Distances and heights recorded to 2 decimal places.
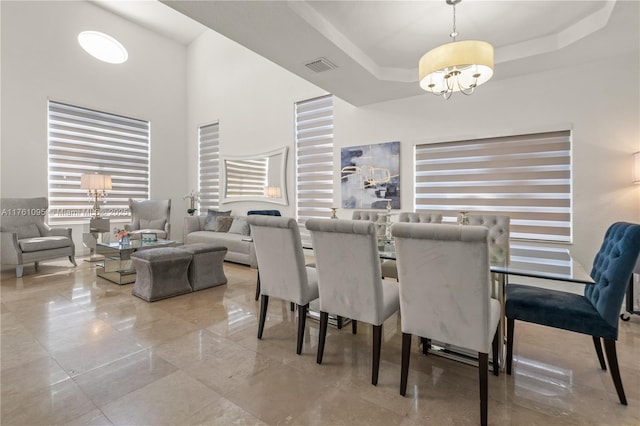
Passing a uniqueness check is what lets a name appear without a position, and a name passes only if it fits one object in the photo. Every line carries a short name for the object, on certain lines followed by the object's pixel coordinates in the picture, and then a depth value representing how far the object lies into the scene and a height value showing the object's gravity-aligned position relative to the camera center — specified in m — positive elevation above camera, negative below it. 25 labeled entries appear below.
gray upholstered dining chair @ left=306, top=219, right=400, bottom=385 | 1.71 -0.41
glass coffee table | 3.82 -0.69
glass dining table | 1.67 -0.35
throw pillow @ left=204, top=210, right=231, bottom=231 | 5.80 -0.18
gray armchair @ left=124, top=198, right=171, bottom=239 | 5.69 -0.14
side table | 5.23 -0.43
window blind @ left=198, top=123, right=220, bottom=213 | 6.81 +1.03
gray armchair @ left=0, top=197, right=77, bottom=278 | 3.93 -0.38
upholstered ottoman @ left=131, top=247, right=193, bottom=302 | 3.11 -0.68
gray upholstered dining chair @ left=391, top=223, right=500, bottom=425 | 1.39 -0.38
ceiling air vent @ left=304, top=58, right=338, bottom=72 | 3.15 +1.58
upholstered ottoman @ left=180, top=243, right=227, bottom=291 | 3.48 -0.68
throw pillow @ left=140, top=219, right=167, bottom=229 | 5.77 -0.28
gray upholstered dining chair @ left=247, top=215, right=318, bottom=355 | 2.04 -0.39
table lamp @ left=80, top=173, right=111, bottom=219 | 5.00 +0.43
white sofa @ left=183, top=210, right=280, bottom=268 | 4.75 -0.49
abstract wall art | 4.43 +0.54
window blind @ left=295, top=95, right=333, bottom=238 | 5.07 +0.91
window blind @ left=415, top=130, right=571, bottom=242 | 3.41 +0.38
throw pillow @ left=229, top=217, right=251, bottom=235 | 5.39 -0.31
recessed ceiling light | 5.59 +3.20
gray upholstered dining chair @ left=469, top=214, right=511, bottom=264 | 2.81 -0.14
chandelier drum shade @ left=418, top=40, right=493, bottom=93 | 2.11 +1.12
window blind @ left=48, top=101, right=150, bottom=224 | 5.25 +1.02
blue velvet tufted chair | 1.56 -0.55
